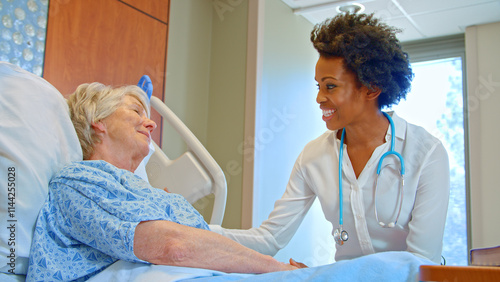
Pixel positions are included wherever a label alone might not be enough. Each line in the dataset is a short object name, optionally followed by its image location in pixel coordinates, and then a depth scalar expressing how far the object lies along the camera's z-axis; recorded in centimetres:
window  396
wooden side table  61
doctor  166
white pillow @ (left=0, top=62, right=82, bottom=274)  123
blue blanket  89
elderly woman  119
